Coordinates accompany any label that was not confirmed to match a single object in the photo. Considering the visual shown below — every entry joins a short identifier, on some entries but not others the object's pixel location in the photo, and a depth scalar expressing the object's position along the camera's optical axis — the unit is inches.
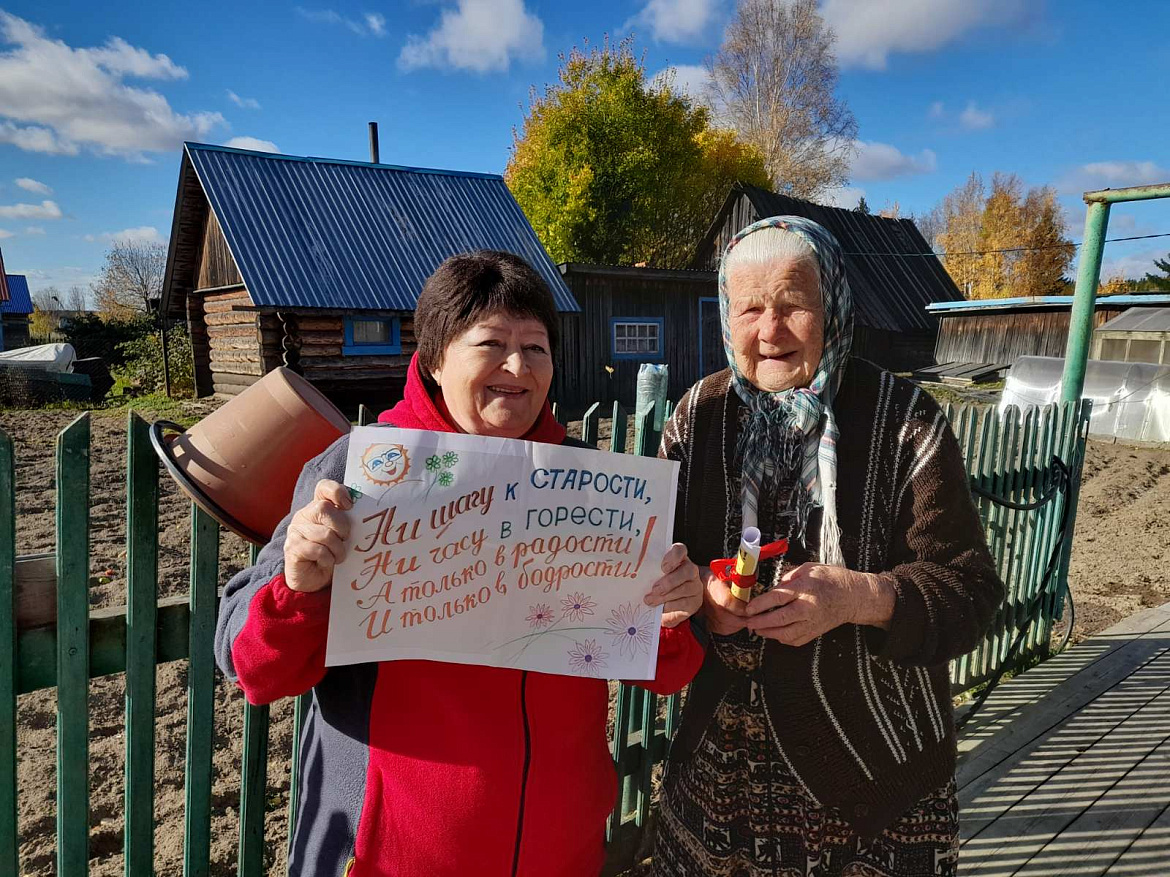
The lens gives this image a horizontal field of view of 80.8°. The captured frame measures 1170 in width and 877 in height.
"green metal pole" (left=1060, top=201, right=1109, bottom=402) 218.4
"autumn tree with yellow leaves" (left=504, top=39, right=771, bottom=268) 989.8
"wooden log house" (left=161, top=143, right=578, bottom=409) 497.7
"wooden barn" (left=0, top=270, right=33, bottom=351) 1469.0
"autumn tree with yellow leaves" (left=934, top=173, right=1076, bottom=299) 1664.6
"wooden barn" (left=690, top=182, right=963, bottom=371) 869.2
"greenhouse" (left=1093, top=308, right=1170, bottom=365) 570.6
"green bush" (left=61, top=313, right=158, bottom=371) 1048.7
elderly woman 54.7
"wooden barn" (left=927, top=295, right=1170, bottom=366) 727.1
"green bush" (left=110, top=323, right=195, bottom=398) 672.4
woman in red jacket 50.8
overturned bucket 60.3
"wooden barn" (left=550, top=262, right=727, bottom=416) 648.4
